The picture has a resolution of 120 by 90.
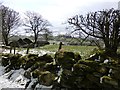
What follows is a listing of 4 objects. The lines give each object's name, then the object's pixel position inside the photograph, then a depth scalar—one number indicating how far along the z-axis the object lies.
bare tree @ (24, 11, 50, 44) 24.65
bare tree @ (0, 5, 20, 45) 19.62
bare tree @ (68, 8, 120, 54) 7.13
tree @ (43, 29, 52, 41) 25.57
